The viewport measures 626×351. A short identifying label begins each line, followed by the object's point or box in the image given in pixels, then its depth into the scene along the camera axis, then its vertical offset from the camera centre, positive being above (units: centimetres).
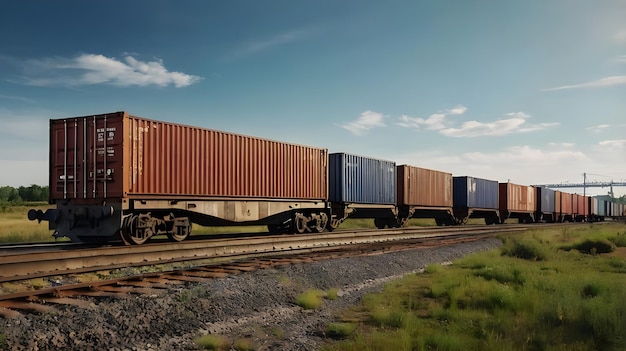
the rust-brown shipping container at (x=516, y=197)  4053 -99
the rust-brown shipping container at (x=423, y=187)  2717 -4
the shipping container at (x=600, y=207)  7238 -328
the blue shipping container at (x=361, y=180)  2220 +34
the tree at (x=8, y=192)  11060 -147
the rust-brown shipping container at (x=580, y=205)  5950 -235
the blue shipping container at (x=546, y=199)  4769 -136
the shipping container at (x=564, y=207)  5397 -237
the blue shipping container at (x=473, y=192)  3419 -43
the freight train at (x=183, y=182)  1377 +17
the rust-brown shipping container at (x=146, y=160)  1376 +84
